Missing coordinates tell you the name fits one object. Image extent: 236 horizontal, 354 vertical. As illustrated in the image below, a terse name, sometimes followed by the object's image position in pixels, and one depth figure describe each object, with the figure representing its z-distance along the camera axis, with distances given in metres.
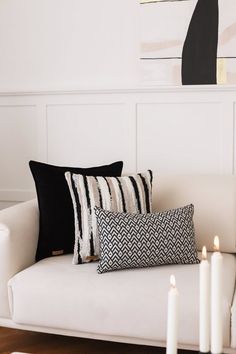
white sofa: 1.99
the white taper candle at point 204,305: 0.92
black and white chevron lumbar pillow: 2.20
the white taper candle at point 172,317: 0.93
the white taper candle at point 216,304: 0.90
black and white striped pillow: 2.34
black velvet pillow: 2.46
